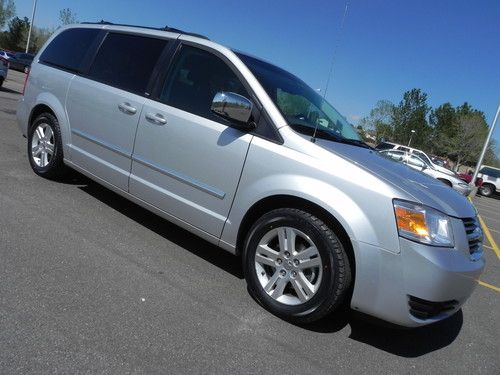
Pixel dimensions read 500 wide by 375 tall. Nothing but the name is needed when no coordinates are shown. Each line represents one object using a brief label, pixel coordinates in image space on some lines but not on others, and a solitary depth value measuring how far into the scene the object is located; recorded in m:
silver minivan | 2.95
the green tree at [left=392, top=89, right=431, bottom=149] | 68.44
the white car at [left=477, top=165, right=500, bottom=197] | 28.97
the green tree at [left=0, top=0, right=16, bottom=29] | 66.56
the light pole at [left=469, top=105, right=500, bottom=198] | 24.57
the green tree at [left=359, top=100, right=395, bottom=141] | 69.75
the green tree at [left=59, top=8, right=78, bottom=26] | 60.19
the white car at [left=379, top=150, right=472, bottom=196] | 19.57
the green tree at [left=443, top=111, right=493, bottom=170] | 62.34
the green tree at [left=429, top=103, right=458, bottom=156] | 71.94
